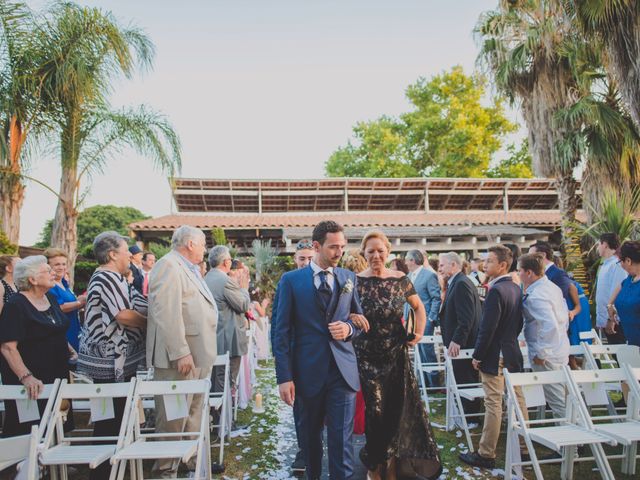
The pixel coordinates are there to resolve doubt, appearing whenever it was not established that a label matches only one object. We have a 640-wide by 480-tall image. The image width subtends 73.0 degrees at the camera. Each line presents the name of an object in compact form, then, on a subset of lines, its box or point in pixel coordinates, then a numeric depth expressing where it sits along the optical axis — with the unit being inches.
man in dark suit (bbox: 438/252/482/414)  201.3
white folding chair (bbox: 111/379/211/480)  120.6
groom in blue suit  118.2
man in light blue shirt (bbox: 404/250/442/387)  275.4
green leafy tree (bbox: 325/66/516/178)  1110.4
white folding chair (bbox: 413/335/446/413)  223.5
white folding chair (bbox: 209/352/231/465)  167.8
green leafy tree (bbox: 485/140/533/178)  1138.0
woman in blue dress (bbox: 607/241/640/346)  183.9
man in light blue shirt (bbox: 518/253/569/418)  164.9
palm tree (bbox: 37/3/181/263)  321.7
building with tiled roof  629.3
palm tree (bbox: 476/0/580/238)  407.5
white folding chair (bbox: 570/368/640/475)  136.0
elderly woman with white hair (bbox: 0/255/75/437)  137.1
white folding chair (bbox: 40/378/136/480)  119.6
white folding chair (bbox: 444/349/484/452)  177.0
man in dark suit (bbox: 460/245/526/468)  161.2
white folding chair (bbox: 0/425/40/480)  105.0
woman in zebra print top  139.5
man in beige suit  143.4
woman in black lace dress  142.3
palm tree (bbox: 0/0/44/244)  309.1
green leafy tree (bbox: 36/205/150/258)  1669.5
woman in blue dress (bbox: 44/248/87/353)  187.9
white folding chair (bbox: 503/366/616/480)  127.5
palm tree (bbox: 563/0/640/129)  251.1
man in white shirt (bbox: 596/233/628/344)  236.5
